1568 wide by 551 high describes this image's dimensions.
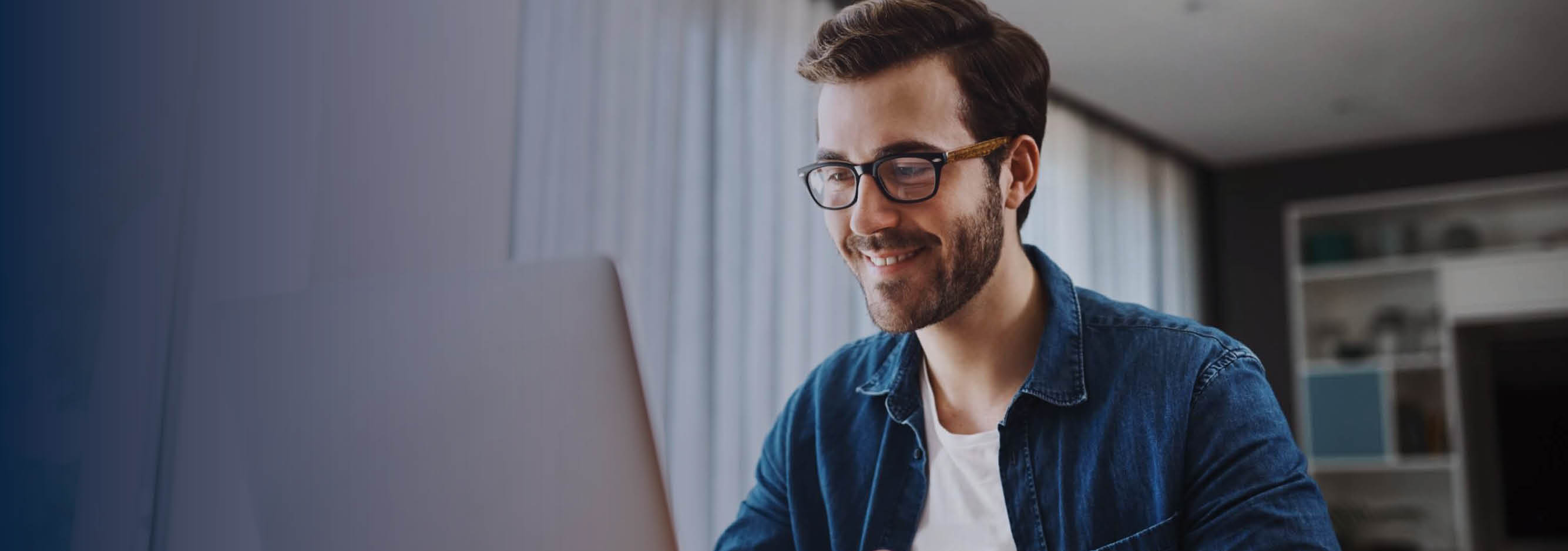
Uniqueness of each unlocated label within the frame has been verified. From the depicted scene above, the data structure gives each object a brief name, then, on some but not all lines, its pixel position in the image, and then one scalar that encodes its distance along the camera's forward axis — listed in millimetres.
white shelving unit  5344
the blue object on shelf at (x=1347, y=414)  5438
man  1227
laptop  657
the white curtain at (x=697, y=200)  2758
